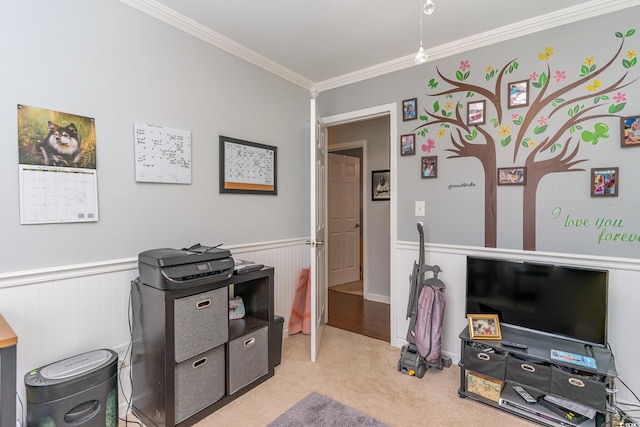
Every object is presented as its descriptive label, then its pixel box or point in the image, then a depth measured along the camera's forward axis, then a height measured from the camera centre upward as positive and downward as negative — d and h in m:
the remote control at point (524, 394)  1.87 -1.17
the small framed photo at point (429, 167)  2.57 +0.31
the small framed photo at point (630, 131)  1.86 +0.43
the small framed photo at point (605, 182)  1.92 +0.13
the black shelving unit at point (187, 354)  1.66 -0.87
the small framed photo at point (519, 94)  2.20 +0.77
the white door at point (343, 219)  4.75 -0.24
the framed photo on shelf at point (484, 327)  2.03 -0.82
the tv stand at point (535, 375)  1.63 -0.97
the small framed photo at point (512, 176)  2.21 +0.20
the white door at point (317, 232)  2.47 -0.24
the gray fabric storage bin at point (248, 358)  2.00 -1.03
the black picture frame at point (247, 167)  2.45 +0.31
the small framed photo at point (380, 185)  4.18 +0.26
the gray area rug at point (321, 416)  1.77 -1.24
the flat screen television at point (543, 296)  1.82 -0.59
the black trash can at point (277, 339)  2.39 -1.05
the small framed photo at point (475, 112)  2.36 +0.69
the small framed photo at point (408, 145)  2.68 +0.51
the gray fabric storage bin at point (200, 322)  1.69 -0.67
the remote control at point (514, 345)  1.88 -0.86
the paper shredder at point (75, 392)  1.39 -0.87
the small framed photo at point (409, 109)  2.66 +0.81
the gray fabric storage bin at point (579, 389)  1.60 -0.98
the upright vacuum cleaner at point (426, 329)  2.28 -0.92
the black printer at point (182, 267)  1.65 -0.35
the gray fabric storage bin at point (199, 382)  1.71 -1.02
